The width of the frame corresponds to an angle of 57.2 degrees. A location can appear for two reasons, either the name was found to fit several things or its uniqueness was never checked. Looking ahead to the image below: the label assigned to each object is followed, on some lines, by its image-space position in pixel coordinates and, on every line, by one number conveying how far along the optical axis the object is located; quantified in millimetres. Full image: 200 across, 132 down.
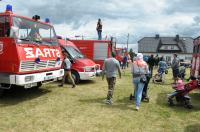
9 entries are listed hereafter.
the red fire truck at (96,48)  12352
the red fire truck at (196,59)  8658
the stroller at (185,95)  6417
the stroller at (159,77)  11109
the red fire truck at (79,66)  9411
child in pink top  6541
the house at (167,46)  48861
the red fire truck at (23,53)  5948
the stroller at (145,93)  7067
